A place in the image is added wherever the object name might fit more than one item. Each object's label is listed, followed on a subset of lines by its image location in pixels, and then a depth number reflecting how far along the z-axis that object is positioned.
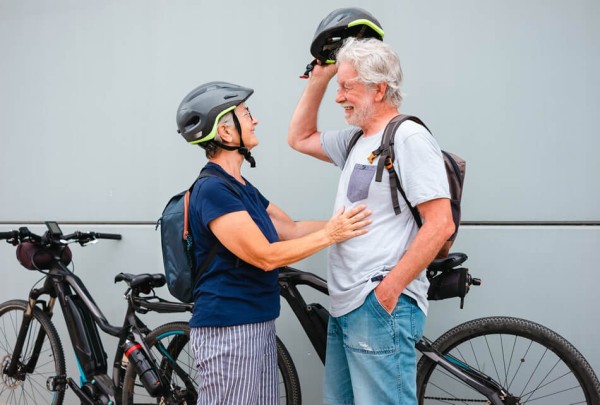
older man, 2.07
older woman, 2.18
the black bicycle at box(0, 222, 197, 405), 2.96
